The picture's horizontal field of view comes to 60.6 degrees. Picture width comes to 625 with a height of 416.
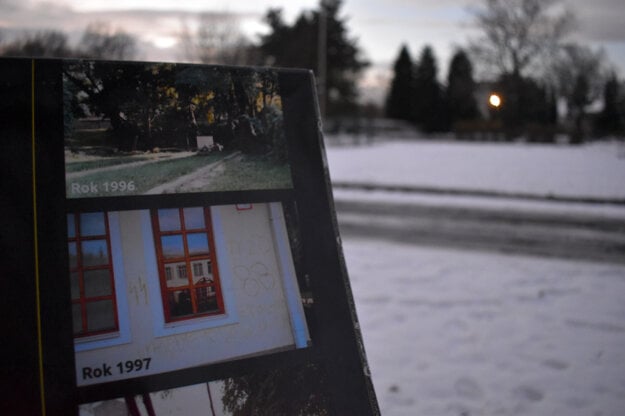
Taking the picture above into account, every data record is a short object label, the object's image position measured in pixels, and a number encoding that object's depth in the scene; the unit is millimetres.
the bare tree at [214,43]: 27109
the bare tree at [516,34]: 31656
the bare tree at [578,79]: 25672
